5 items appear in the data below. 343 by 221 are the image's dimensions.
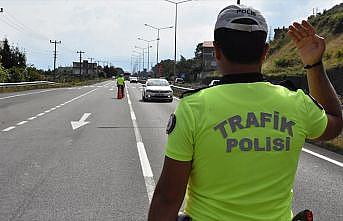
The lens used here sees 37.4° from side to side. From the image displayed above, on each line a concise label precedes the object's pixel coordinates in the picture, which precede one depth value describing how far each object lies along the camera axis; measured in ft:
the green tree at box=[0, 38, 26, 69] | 316.40
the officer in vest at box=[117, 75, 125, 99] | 120.47
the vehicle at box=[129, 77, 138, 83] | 369.30
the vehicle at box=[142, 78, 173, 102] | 107.55
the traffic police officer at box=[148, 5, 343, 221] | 6.72
